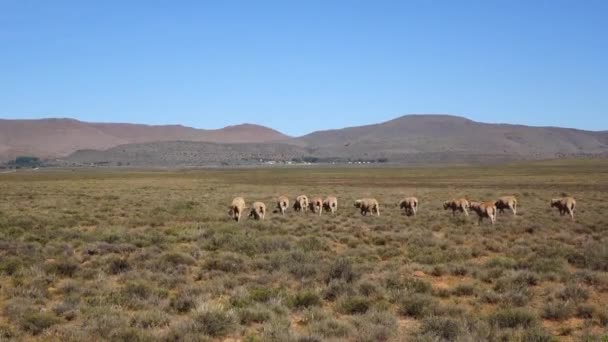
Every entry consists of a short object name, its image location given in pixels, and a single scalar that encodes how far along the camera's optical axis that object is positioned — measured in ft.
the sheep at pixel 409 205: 97.66
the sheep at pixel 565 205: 89.94
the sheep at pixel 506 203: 92.72
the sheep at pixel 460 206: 93.66
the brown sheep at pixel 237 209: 86.24
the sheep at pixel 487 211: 80.89
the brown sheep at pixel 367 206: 96.73
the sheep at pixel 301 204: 102.58
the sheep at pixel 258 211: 86.79
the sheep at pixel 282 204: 97.46
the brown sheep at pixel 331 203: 100.53
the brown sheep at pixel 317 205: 98.55
